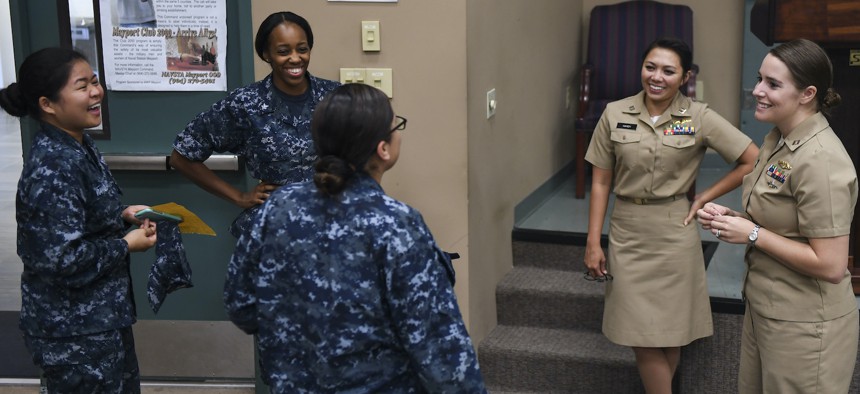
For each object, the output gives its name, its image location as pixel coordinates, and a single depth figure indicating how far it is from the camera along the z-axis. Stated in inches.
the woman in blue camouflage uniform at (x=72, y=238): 100.2
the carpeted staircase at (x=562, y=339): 143.8
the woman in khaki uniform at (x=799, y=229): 100.8
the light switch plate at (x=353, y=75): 144.7
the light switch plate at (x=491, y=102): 155.2
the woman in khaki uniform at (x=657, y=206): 127.6
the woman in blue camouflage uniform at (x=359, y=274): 76.0
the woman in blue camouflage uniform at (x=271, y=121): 124.6
